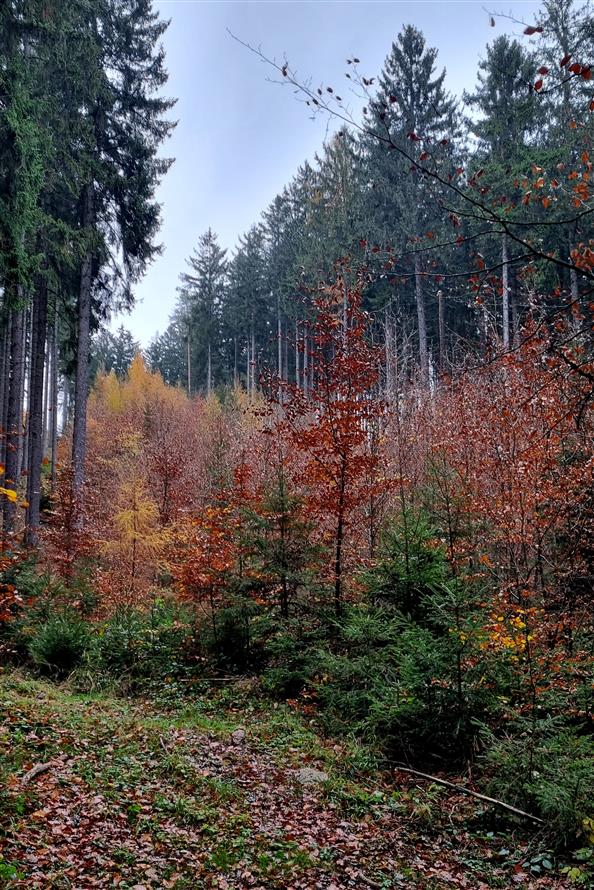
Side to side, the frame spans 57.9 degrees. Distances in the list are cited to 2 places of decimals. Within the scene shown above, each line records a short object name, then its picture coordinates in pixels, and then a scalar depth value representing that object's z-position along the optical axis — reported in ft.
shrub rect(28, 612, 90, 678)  30.30
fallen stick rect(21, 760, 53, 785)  15.62
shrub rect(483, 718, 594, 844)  14.66
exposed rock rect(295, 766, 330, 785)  19.07
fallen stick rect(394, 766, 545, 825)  15.97
